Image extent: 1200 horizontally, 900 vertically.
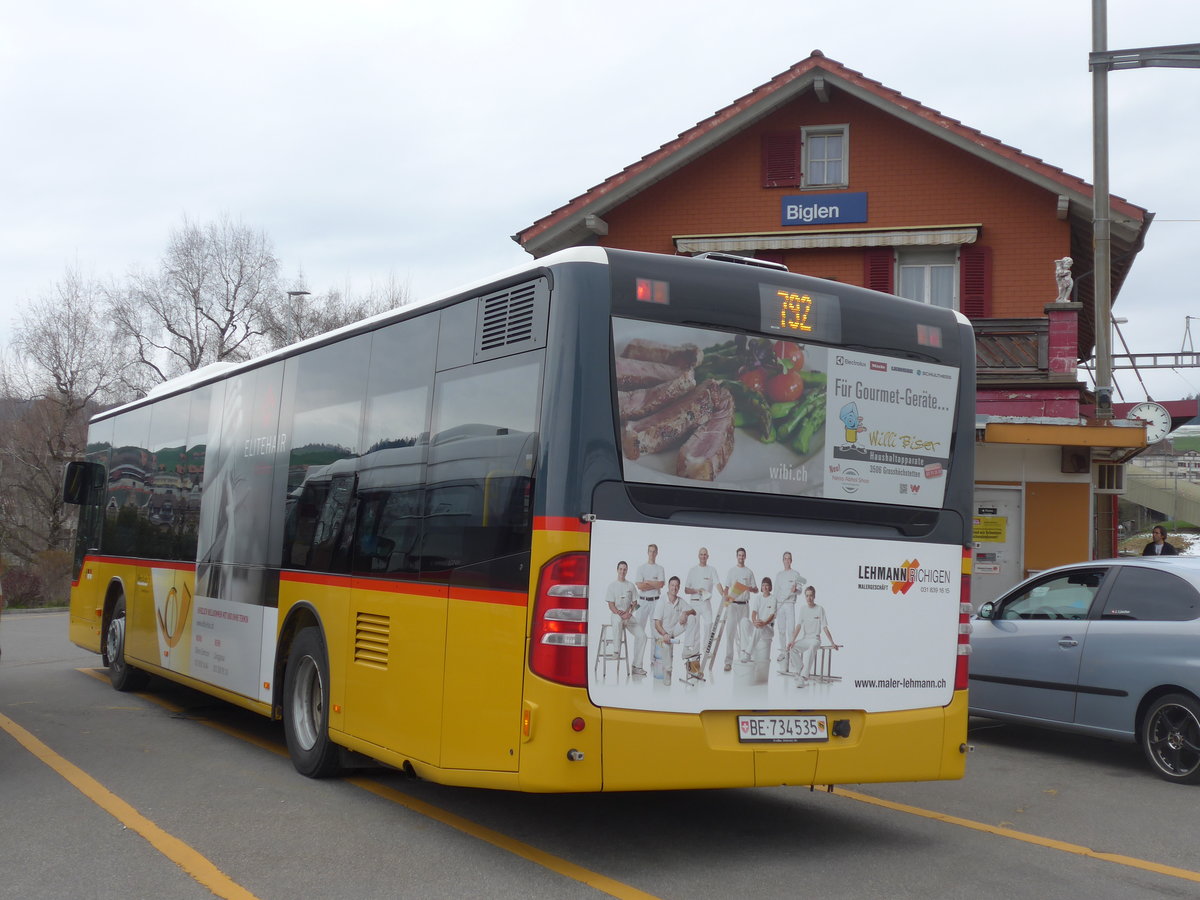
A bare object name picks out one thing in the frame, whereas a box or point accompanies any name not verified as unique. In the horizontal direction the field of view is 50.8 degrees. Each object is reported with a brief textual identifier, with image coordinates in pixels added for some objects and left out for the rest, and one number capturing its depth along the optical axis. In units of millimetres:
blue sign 22047
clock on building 16203
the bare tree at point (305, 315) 52438
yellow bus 5816
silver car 9188
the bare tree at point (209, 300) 51094
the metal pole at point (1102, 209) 15866
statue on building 19516
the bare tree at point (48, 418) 43000
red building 18641
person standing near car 17509
